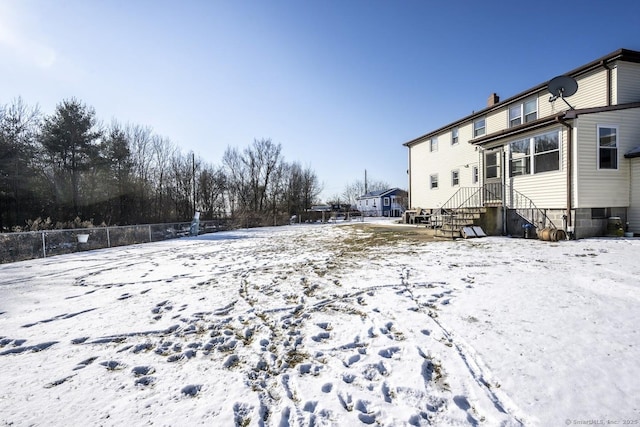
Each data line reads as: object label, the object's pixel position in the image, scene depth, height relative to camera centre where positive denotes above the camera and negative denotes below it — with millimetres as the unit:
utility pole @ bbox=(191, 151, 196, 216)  29297 +4111
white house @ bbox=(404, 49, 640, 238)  9273 +1516
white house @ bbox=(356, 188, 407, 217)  44125 +435
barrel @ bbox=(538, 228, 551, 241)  9242 -1136
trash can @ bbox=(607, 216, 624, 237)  9352 -984
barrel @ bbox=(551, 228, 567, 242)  9160 -1157
